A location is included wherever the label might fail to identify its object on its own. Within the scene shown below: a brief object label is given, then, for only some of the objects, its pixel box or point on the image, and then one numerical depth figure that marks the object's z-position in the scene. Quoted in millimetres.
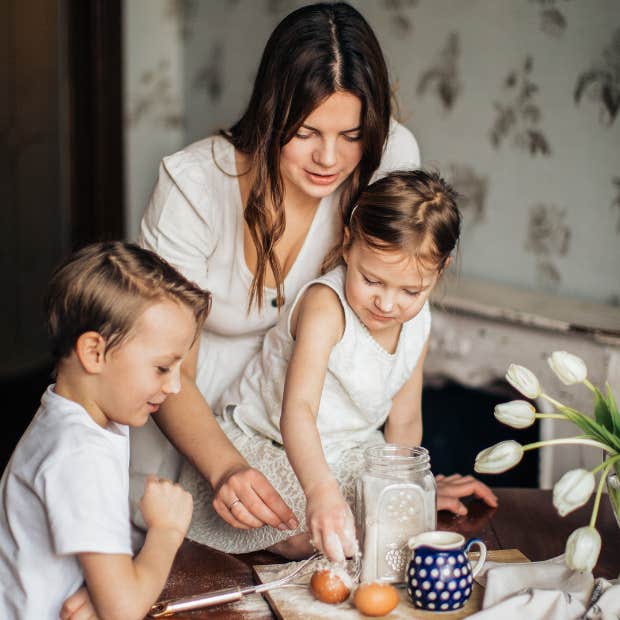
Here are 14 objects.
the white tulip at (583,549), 1606
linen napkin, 1640
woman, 2052
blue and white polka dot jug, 1647
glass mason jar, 1753
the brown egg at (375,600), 1638
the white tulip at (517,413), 1682
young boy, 1630
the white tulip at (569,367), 1669
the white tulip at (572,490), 1607
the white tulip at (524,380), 1692
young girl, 1985
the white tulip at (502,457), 1667
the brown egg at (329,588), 1667
